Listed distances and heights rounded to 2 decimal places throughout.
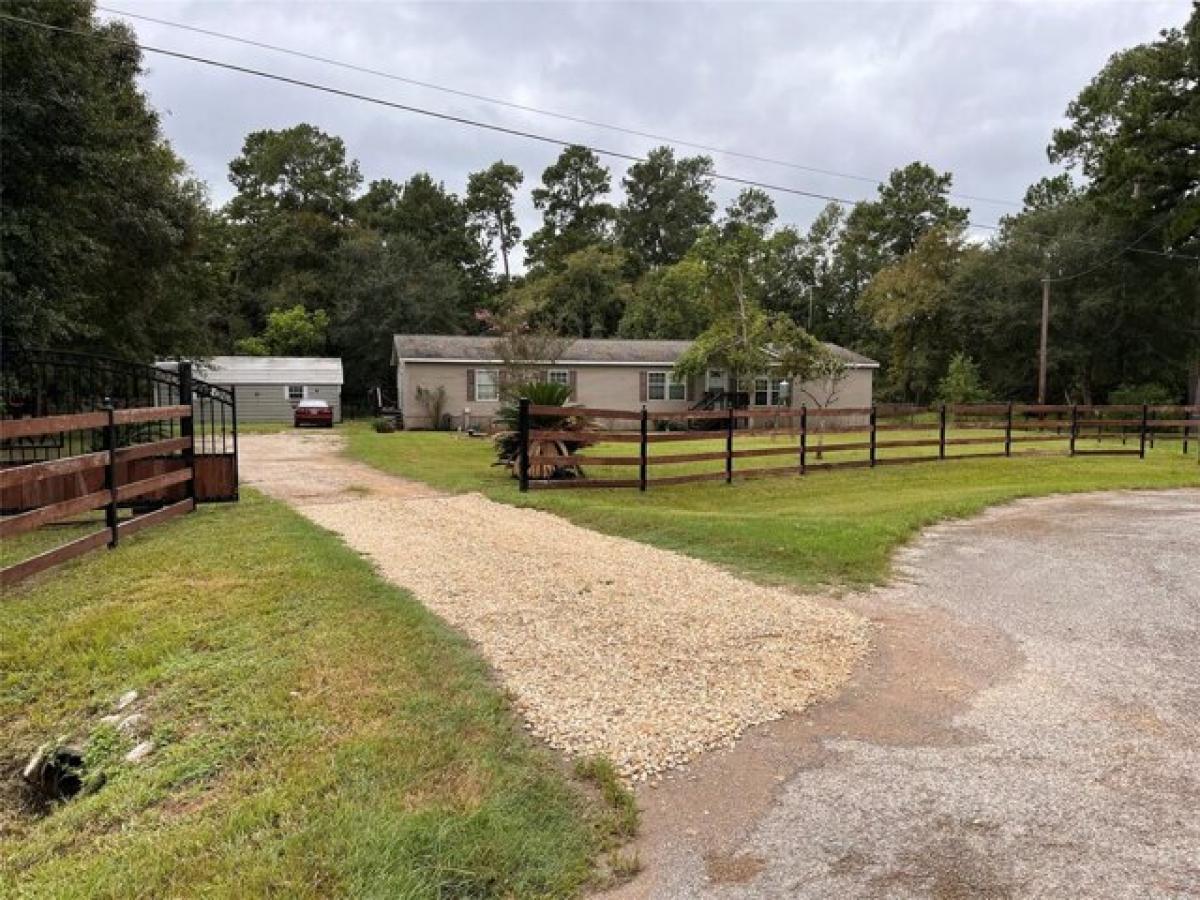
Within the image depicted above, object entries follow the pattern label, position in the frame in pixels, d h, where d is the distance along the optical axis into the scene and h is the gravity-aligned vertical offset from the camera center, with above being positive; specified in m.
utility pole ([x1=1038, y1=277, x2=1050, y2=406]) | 30.24 +1.37
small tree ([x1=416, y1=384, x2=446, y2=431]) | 28.66 -0.62
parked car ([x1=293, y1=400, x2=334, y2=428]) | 29.80 -1.06
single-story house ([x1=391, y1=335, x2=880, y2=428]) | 28.64 +0.17
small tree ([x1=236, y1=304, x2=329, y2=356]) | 40.61 +2.56
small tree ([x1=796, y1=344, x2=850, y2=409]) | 20.33 +0.41
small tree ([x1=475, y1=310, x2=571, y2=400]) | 23.31 +1.10
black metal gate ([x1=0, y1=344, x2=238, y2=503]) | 8.22 -0.08
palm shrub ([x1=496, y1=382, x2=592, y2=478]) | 12.14 -0.55
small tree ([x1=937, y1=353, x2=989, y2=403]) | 33.90 -0.10
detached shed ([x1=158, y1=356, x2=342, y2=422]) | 32.84 -0.03
